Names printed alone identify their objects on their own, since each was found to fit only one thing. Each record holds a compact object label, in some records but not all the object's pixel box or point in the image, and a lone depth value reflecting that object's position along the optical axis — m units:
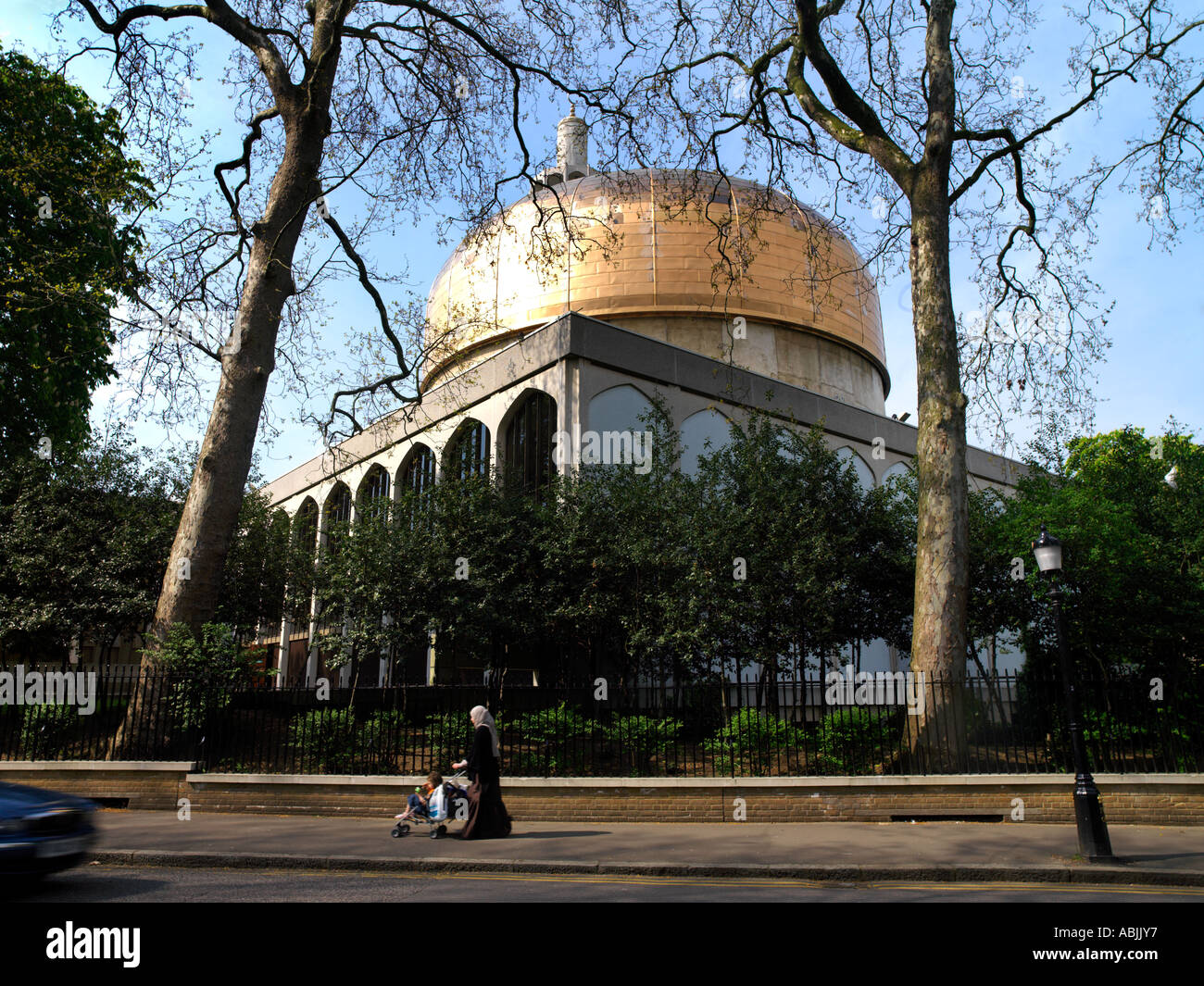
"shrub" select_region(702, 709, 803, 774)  12.59
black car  6.10
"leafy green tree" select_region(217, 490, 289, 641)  22.02
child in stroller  9.99
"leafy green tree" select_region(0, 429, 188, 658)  18.70
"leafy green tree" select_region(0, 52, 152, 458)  16.55
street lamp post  8.52
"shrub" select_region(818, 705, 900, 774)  12.50
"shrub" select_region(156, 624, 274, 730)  12.91
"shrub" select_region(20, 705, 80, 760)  13.46
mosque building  22.58
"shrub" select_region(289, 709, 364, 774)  12.97
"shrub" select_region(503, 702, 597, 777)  12.80
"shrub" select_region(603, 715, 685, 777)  12.73
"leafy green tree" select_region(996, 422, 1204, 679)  14.78
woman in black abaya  9.83
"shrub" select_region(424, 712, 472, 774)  12.93
